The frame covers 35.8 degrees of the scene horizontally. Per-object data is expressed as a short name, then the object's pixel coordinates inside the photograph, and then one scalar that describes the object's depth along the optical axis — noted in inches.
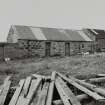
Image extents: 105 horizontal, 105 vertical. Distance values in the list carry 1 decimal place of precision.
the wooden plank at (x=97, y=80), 284.5
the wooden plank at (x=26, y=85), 206.6
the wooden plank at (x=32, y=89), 175.7
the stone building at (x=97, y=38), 1077.8
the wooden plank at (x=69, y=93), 168.9
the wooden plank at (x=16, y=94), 176.0
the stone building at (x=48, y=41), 847.1
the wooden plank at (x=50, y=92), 177.2
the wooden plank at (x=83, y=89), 180.6
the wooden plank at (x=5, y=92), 187.9
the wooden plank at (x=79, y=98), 181.2
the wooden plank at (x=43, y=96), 177.0
